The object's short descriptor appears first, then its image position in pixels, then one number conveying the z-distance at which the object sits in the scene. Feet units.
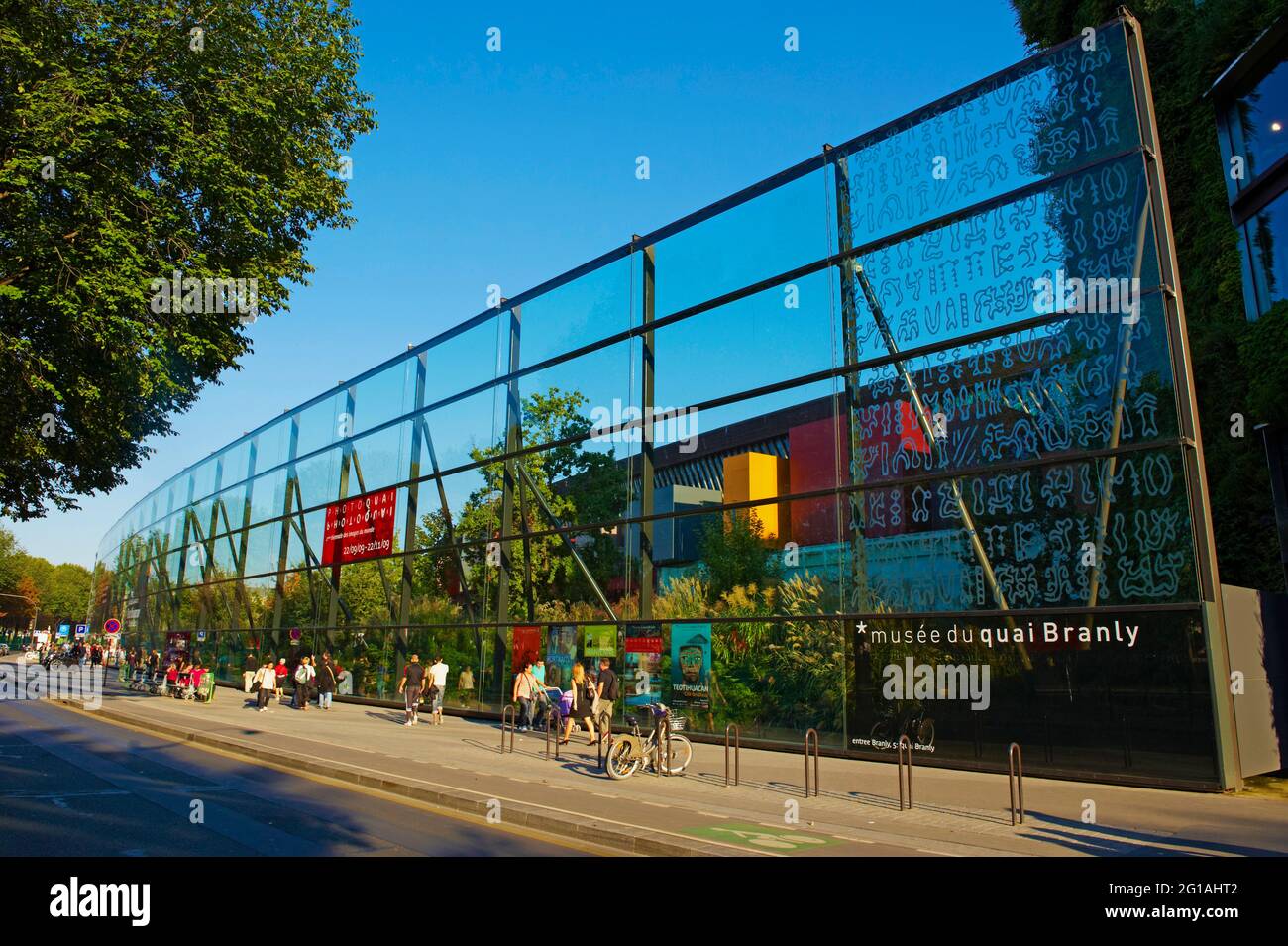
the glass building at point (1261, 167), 62.80
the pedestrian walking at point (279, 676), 94.77
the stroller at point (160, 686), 111.92
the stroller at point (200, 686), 99.86
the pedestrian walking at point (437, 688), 79.25
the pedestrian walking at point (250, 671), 114.89
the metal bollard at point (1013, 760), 30.97
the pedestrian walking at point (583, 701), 57.16
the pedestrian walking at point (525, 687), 66.23
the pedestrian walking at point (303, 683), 90.89
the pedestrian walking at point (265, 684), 85.87
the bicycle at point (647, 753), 43.16
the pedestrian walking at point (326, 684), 91.76
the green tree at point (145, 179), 52.01
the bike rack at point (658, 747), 43.88
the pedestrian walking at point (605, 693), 52.07
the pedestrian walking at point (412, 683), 77.66
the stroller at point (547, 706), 58.17
